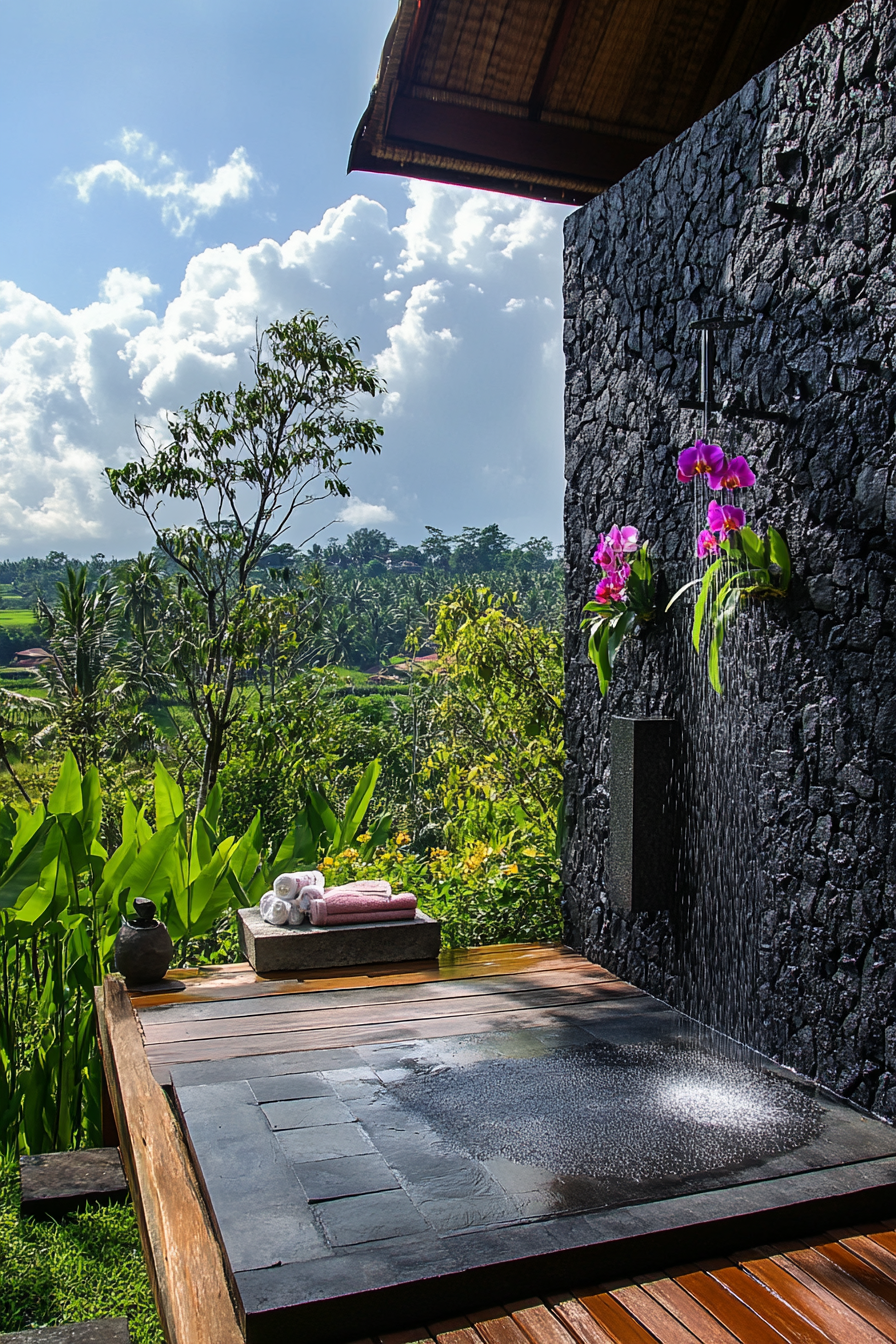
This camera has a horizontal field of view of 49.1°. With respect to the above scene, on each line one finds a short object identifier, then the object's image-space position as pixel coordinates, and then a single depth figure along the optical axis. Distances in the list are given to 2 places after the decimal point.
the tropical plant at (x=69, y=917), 3.57
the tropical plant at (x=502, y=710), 5.15
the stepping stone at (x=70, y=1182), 2.93
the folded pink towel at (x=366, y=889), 3.79
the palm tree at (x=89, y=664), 10.17
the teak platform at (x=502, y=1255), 1.74
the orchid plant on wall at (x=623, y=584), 3.33
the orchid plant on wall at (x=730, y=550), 2.70
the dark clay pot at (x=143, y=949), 3.40
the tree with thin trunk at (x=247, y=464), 6.79
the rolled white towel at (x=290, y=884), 3.71
